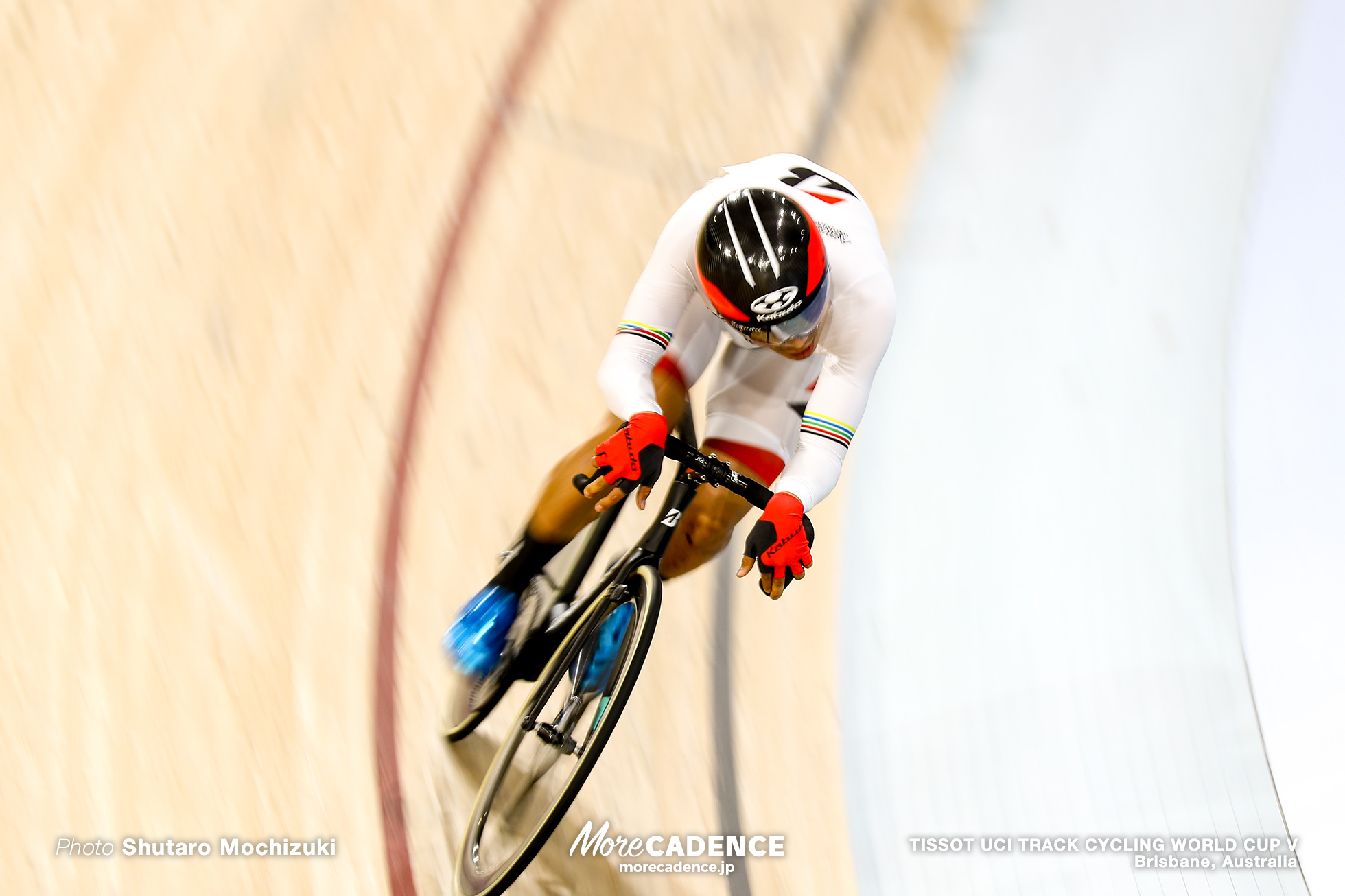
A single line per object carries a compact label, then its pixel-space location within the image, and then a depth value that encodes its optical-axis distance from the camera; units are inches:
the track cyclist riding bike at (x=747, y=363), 749.2
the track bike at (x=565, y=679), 754.6
